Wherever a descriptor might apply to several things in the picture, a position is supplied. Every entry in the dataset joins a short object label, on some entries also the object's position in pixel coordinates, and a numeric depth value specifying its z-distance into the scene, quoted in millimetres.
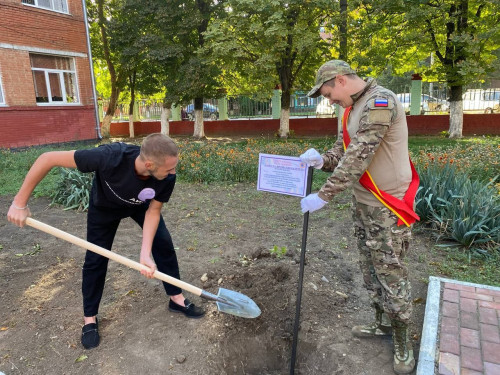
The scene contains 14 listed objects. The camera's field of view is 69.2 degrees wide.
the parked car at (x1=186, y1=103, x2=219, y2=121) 18562
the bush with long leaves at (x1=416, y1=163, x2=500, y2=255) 3760
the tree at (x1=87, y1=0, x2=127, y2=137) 16172
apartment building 11367
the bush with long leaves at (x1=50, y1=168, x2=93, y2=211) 5566
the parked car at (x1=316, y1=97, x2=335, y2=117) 16020
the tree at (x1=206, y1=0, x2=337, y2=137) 11047
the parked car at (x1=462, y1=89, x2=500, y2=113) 13672
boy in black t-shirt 2133
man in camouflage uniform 1964
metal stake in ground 2338
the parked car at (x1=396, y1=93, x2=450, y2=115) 14484
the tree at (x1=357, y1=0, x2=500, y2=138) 10477
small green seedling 3650
